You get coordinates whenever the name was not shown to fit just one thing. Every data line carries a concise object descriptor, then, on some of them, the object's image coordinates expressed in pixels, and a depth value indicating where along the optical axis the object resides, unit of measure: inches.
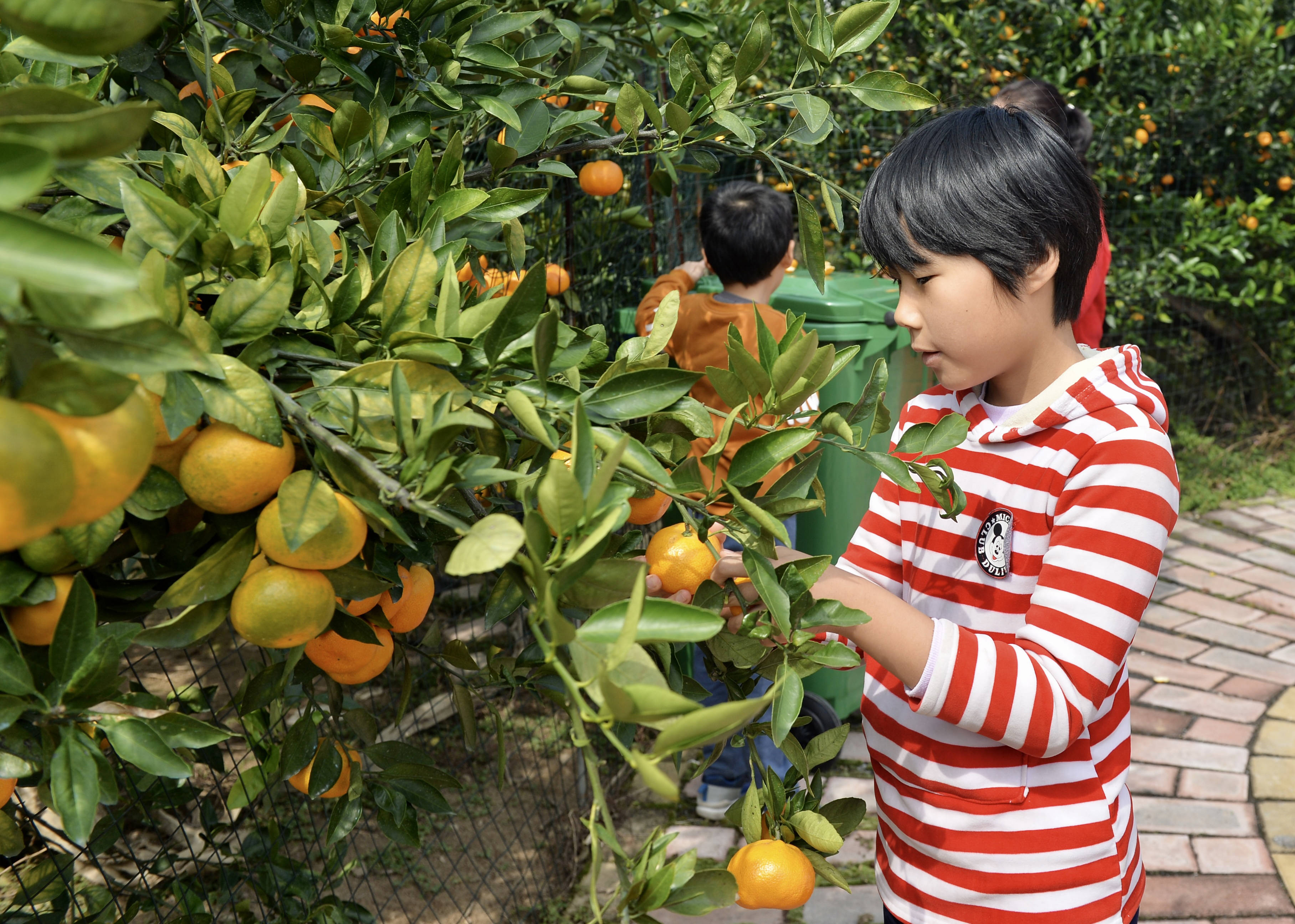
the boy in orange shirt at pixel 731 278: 113.0
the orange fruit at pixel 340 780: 46.2
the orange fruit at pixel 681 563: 38.9
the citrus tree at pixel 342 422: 17.6
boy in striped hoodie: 44.3
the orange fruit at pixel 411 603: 35.0
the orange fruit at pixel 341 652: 33.9
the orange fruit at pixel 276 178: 35.4
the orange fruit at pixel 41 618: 25.5
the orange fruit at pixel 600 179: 76.2
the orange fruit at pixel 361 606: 31.8
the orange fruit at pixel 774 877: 39.6
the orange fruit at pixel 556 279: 87.8
